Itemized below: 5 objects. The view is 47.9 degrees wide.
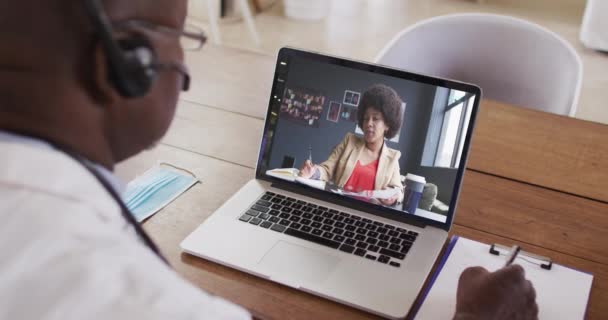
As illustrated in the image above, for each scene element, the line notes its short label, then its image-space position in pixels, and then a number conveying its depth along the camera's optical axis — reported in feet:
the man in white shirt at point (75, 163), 1.77
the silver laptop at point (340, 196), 3.25
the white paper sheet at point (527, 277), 3.04
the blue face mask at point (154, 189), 3.68
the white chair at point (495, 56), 5.72
